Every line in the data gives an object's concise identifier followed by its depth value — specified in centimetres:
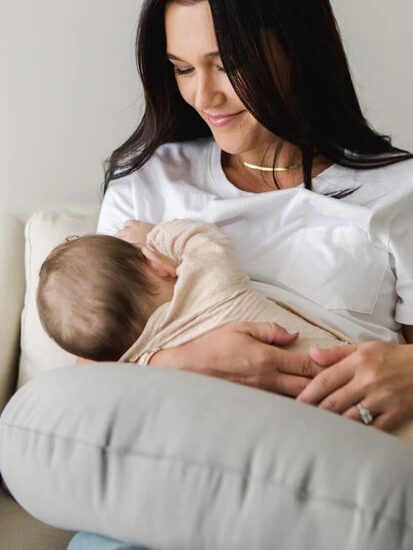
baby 118
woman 129
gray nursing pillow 76
